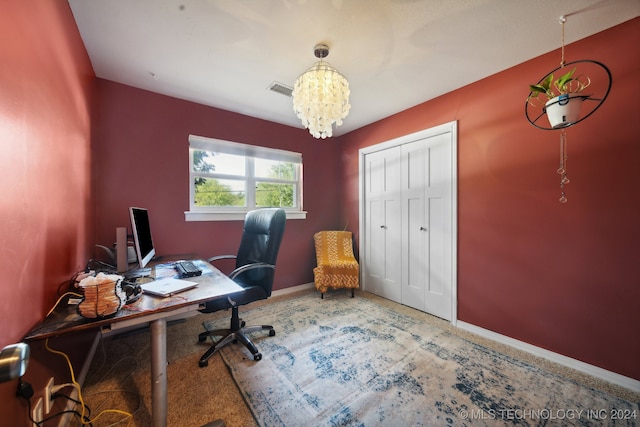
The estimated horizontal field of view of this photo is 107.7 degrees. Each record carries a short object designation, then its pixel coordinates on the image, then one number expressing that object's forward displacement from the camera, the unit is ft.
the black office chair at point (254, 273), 5.95
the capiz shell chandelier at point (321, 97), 5.41
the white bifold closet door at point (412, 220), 8.21
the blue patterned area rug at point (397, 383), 4.40
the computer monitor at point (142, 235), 5.01
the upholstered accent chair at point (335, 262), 10.39
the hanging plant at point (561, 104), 4.59
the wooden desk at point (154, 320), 3.08
